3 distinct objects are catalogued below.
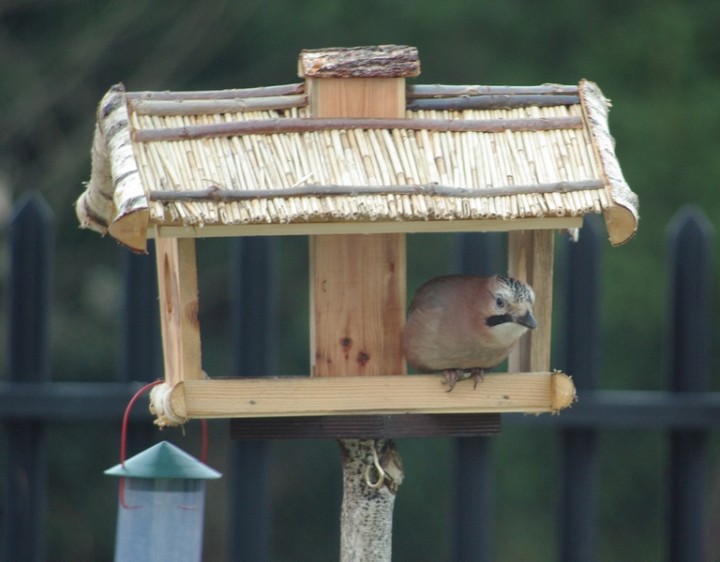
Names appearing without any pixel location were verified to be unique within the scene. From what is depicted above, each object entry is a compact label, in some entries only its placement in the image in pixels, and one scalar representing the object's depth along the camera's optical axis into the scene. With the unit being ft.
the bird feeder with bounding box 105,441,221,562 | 19.19
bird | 21.12
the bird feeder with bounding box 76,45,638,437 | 19.08
